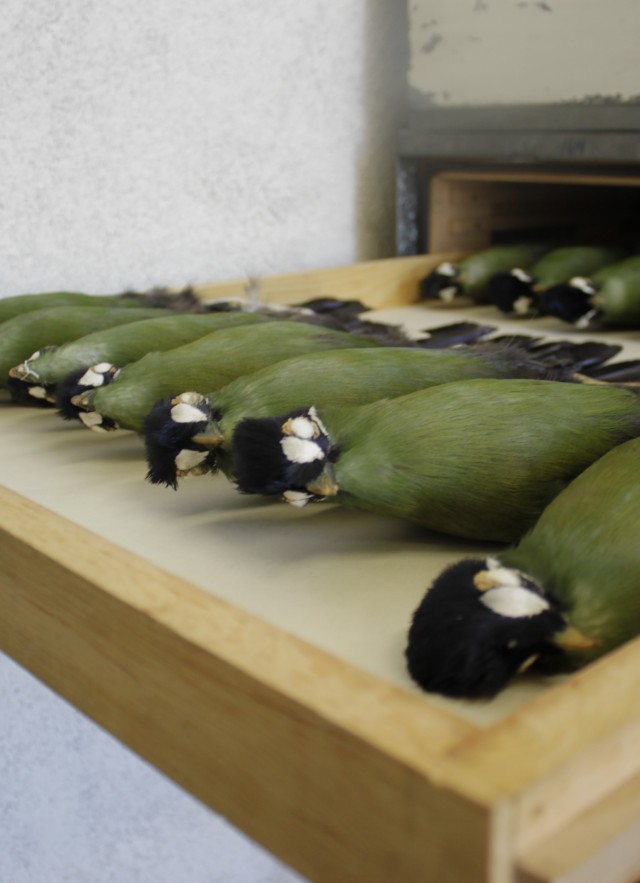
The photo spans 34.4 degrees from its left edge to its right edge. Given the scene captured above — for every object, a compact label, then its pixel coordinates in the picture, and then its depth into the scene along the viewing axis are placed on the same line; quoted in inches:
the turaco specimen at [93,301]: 42.0
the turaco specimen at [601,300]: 51.4
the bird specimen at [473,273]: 60.6
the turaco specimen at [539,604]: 16.5
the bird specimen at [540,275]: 55.8
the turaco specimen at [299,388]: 24.2
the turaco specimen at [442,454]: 21.0
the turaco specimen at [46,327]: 36.5
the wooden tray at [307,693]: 13.5
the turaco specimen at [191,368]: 29.1
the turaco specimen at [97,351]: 32.9
